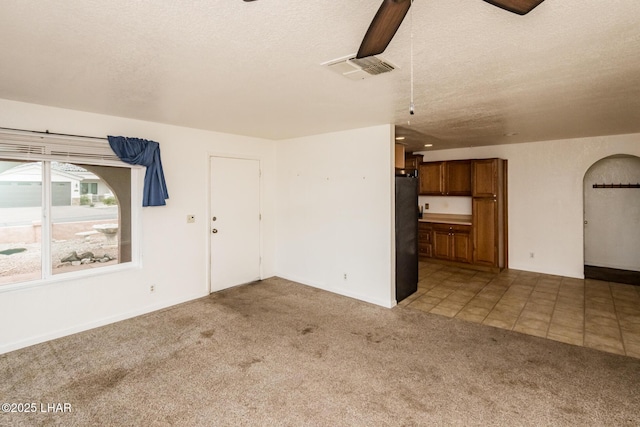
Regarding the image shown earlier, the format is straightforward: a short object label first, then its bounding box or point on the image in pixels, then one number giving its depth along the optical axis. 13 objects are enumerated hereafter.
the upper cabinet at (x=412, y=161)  7.07
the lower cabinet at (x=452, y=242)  6.23
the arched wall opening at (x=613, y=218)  5.73
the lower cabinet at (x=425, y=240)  6.76
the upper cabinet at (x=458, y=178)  6.39
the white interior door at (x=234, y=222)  4.84
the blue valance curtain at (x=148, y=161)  3.72
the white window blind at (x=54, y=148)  3.06
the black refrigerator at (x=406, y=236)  4.43
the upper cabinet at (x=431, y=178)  6.75
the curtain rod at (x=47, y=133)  3.14
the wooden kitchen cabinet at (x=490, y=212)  5.94
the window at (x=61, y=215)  3.17
